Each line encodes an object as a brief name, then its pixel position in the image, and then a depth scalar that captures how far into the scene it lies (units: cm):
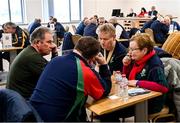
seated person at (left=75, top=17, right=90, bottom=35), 773
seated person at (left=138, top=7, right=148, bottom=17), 1368
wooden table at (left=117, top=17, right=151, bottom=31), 1203
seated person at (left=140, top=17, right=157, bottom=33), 765
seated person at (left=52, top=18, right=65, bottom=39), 909
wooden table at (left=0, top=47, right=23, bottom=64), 494
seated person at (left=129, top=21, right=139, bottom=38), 698
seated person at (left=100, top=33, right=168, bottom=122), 225
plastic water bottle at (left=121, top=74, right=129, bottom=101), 208
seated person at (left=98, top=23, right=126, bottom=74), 290
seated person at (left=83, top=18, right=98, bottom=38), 640
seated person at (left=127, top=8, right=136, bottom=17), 1397
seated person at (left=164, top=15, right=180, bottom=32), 747
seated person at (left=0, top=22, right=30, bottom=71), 541
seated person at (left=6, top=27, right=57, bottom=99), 243
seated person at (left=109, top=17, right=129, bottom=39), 578
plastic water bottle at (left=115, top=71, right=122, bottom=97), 218
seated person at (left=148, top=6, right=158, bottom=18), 1342
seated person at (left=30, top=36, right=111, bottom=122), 187
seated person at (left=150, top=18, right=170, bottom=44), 650
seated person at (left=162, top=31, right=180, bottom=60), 283
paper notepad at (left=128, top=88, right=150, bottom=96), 214
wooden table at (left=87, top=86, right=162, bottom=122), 187
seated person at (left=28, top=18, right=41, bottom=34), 804
